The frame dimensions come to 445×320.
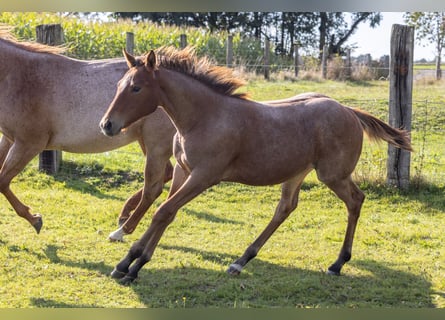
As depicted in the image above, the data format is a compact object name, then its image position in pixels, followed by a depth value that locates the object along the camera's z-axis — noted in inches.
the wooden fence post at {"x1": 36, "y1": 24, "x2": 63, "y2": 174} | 345.4
